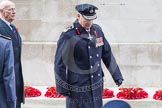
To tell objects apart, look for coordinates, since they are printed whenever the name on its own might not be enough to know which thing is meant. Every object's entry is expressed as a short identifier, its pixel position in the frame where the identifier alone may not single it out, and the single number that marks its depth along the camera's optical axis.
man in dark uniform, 11.84
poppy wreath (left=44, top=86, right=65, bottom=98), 18.34
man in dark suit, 12.34
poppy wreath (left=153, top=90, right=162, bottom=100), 17.92
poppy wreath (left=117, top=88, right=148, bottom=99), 17.89
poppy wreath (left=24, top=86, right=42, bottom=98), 18.80
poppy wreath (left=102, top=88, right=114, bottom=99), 18.04
